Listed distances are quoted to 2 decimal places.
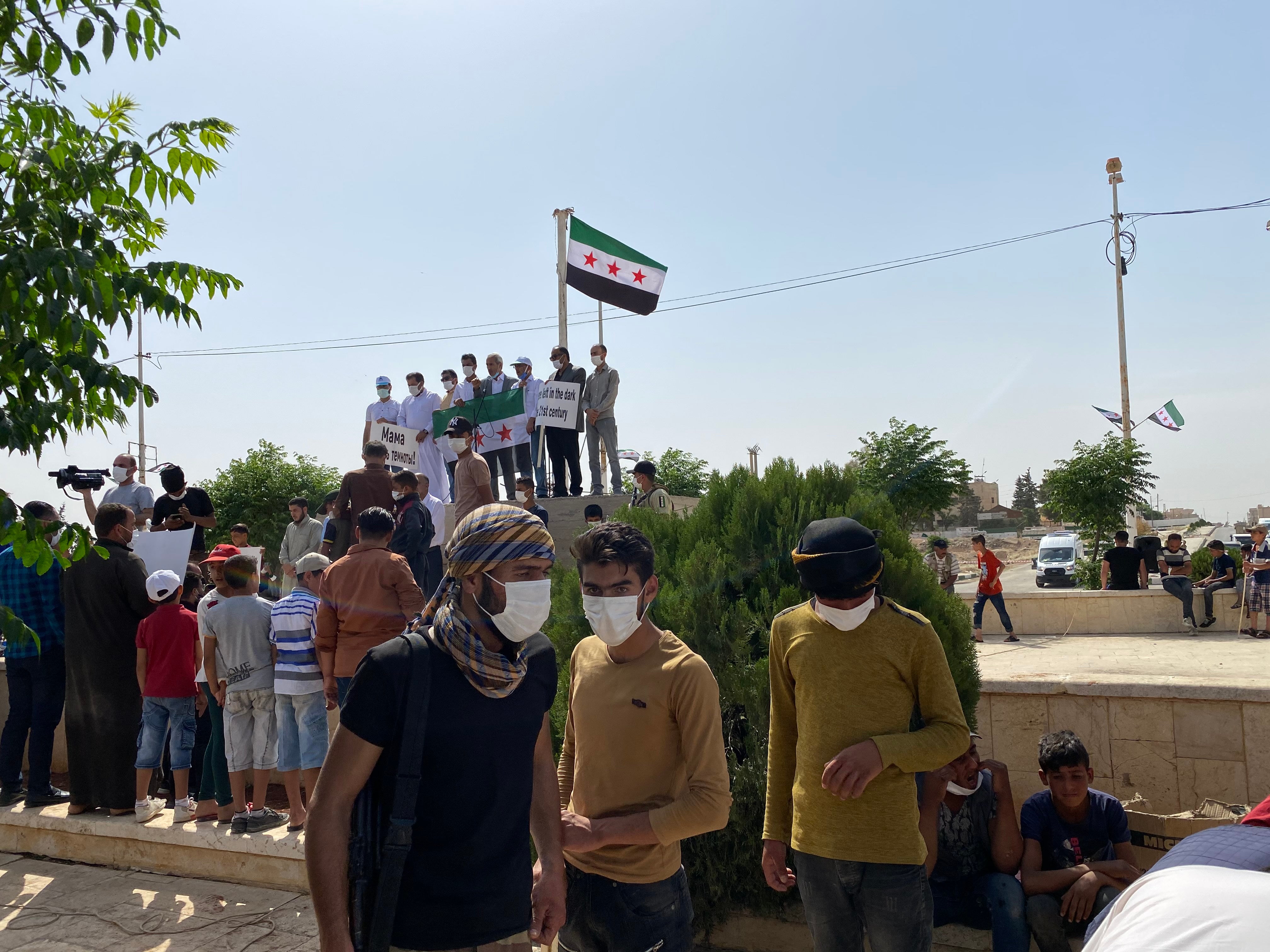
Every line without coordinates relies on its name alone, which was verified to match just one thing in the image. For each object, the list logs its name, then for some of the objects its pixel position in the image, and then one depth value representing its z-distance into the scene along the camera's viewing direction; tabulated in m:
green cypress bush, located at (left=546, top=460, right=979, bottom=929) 4.25
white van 33.78
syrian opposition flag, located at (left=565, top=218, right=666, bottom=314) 16.22
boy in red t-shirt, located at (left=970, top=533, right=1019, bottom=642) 13.94
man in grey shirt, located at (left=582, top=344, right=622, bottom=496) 12.25
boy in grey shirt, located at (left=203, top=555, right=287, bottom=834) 5.87
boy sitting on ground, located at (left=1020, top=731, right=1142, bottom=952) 3.97
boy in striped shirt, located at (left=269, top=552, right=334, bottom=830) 5.79
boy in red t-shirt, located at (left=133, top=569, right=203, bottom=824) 6.26
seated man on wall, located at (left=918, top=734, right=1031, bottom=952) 4.11
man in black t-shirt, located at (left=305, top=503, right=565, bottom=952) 2.09
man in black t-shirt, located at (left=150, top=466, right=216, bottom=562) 8.59
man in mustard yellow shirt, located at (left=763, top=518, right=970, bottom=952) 2.86
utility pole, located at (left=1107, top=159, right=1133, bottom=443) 31.80
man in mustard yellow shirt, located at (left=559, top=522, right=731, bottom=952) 2.69
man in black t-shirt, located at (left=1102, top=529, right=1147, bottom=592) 15.89
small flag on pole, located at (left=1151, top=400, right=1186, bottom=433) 30.39
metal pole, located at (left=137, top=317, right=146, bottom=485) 41.97
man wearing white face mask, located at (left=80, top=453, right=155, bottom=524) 9.91
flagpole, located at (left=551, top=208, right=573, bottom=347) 17.00
